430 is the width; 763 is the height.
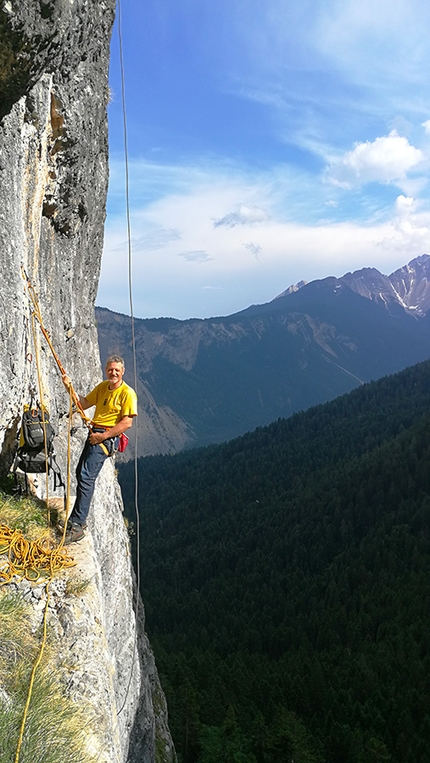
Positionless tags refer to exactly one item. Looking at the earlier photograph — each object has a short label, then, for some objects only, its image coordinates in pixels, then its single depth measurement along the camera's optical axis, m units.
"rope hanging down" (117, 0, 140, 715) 13.70
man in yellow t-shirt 8.59
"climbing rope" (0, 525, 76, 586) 6.89
